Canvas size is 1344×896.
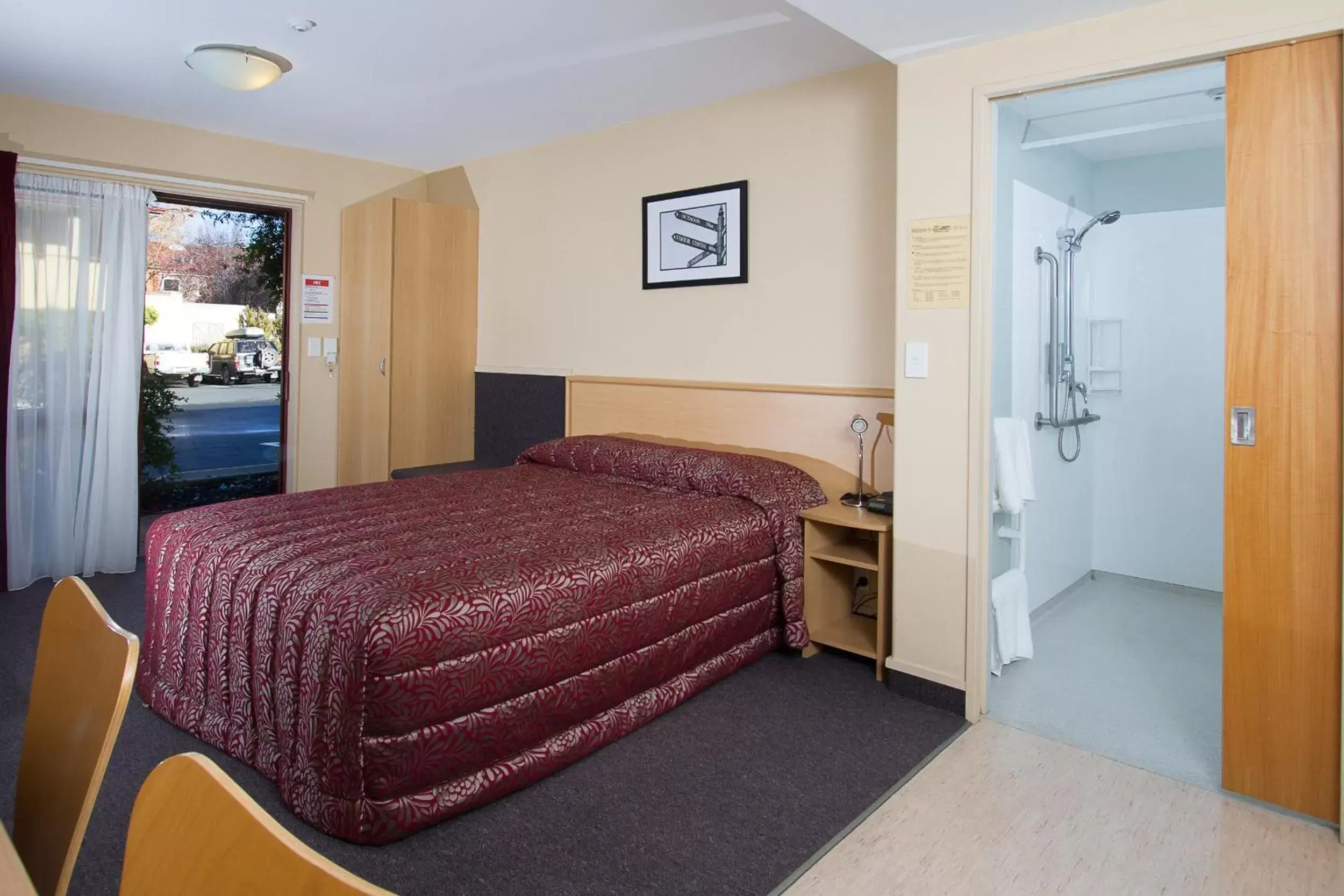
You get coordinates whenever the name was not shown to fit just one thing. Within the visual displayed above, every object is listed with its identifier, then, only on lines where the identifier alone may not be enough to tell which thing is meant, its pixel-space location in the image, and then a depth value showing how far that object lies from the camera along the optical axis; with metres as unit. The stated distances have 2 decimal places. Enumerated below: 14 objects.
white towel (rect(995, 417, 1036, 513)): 2.95
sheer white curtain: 4.09
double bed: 1.98
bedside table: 3.03
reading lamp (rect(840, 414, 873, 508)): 3.29
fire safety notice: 5.02
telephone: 3.15
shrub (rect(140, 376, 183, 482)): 4.66
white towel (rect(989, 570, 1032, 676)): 3.09
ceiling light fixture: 3.34
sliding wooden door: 2.12
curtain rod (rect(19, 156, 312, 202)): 4.11
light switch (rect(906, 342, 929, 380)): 2.82
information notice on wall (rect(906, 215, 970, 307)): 2.72
